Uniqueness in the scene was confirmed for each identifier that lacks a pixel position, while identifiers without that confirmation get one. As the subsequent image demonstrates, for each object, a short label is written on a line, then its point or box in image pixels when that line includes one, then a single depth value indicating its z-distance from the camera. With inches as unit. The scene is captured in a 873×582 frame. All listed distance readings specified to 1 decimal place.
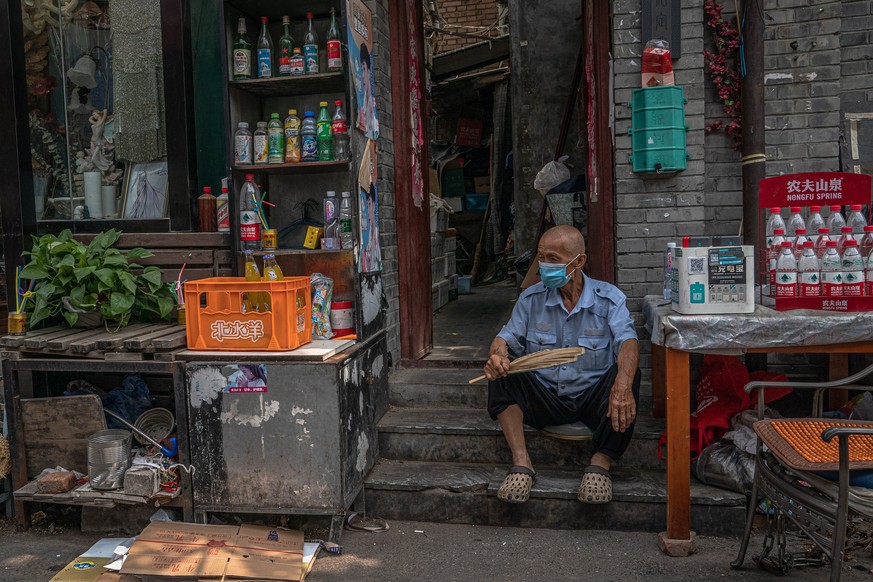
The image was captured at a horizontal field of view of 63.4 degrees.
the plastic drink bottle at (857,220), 135.6
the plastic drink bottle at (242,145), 167.9
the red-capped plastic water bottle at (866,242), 132.3
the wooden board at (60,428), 159.5
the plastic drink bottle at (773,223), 140.7
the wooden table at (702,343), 128.2
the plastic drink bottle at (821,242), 133.8
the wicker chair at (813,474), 100.0
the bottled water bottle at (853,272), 130.3
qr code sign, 131.6
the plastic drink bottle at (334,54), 165.0
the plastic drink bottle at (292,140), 168.6
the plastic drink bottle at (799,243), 135.1
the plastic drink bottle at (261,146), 169.9
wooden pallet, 150.1
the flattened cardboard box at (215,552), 128.5
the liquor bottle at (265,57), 169.3
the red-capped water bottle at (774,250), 138.3
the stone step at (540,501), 145.8
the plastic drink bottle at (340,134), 164.6
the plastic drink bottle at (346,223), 165.5
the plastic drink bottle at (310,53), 168.6
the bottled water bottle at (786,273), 134.4
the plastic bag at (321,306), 165.0
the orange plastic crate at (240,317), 146.4
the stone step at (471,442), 162.7
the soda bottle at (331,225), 168.4
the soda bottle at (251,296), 148.0
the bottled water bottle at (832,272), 131.7
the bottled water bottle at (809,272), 133.3
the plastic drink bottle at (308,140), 167.8
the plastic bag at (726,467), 145.6
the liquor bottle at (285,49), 169.8
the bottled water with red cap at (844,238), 132.5
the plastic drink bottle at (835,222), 138.8
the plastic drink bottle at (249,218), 170.6
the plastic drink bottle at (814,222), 141.3
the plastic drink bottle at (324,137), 166.2
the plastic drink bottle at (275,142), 169.2
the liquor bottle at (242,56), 168.1
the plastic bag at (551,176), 258.5
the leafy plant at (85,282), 160.7
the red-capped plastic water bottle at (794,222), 141.3
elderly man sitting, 148.0
